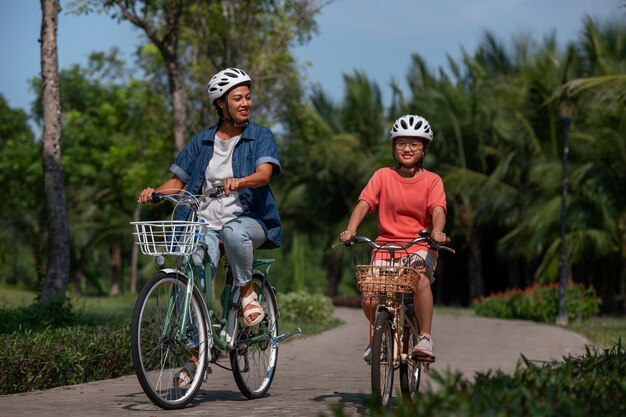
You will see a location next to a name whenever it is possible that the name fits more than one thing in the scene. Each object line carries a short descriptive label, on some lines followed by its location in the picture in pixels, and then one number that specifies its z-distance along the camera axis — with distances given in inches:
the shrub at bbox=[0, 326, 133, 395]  647.1
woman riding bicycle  553.6
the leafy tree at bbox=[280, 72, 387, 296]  3225.9
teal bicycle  497.4
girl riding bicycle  540.4
